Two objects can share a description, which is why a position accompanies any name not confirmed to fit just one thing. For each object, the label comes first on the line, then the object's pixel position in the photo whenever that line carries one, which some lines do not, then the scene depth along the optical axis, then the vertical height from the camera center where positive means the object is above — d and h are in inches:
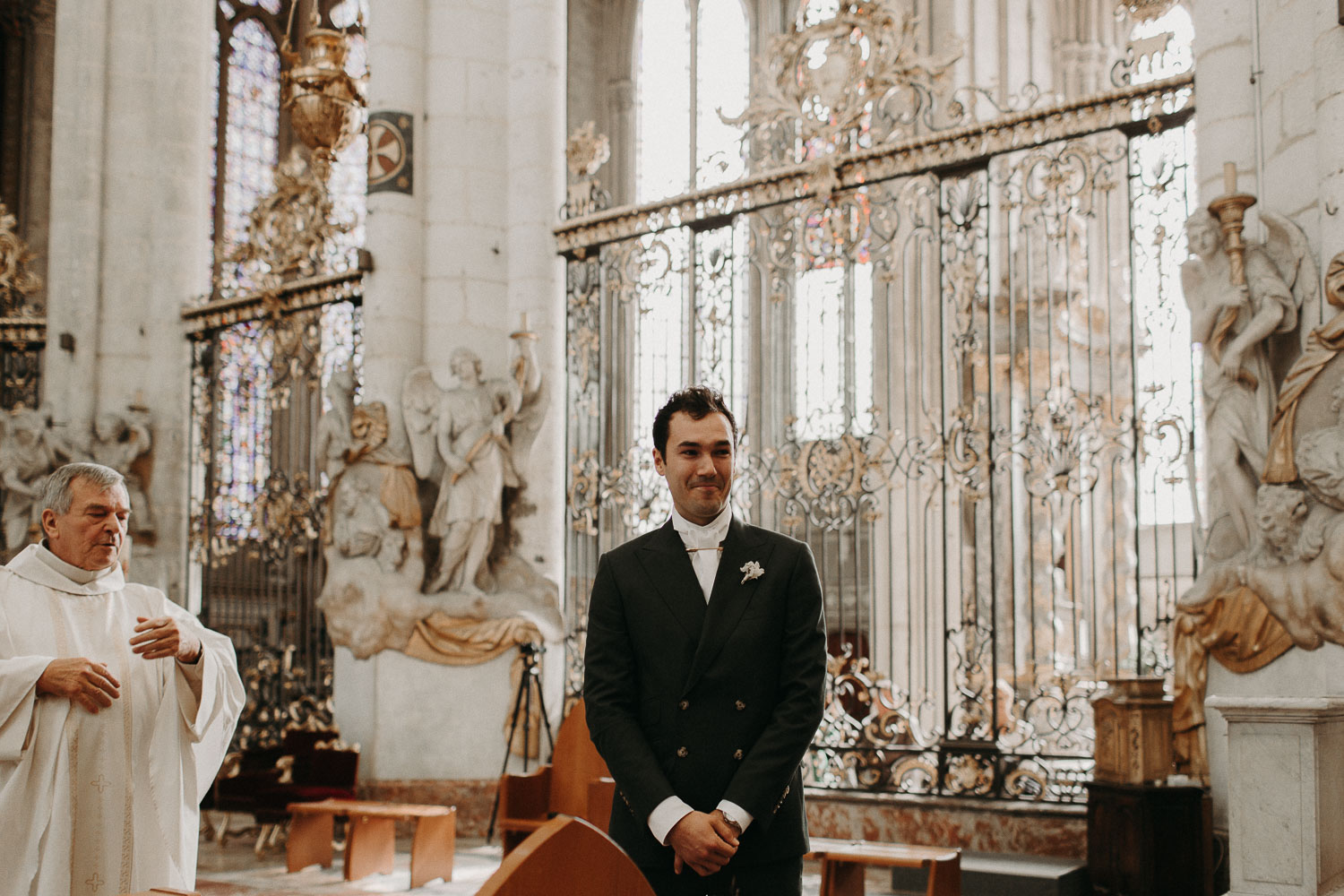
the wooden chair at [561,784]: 293.7 -54.8
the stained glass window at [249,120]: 809.5 +240.9
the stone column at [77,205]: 473.4 +109.5
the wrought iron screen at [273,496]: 426.0 +10.1
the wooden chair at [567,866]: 70.2 -17.5
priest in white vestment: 146.6 -20.3
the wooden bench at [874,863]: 228.2 -54.3
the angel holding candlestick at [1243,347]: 250.7 +34.0
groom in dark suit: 114.1 -12.1
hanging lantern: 391.5 +122.6
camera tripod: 351.6 -41.3
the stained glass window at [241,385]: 458.9 +47.4
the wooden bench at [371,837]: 293.9 -67.6
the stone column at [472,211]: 378.9 +87.7
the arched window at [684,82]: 754.2 +248.4
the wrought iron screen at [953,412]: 301.3 +28.8
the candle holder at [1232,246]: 254.2 +52.3
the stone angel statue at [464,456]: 362.6 +18.9
